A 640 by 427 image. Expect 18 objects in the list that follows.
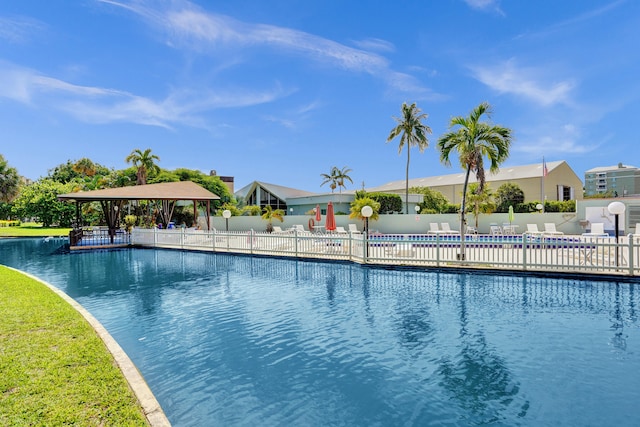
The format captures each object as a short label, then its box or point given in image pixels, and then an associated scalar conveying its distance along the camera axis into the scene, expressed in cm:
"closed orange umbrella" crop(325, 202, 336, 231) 1692
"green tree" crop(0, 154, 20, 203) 3697
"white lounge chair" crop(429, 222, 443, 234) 2531
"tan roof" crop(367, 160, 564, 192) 3938
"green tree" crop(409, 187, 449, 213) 3569
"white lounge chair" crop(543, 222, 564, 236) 2178
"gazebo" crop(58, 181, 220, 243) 2180
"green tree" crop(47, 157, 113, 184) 4731
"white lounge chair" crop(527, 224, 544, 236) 2036
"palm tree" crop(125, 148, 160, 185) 3816
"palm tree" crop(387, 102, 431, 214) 3231
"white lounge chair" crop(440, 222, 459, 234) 2554
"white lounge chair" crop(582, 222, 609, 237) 1939
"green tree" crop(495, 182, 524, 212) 3467
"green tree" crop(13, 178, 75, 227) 4122
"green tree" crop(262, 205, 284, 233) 3109
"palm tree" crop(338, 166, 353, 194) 5853
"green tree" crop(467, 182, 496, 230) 2477
